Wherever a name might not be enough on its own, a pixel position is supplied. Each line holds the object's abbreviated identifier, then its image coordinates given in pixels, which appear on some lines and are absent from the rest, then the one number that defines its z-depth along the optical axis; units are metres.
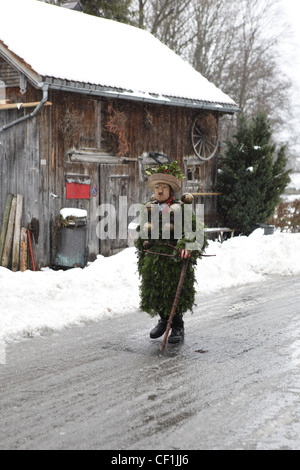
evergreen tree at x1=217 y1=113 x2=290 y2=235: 16.94
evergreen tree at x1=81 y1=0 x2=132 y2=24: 24.05
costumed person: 6.86
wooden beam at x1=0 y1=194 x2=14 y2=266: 12.35
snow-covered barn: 12.45
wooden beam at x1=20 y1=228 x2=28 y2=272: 12.16
